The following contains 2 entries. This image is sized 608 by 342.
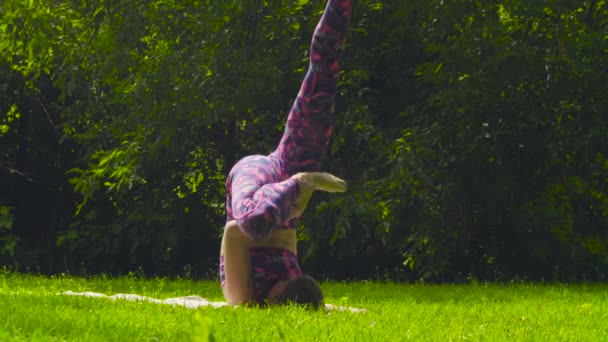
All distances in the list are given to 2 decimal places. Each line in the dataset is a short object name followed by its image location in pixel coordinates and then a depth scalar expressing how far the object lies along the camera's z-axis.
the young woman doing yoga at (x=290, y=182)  10.67
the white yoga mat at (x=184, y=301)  11.96
